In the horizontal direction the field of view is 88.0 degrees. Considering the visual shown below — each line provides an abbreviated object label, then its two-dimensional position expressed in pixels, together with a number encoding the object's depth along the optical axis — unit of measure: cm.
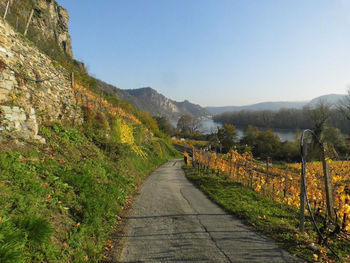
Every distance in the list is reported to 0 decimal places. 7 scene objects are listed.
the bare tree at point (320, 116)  4319
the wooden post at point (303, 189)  466
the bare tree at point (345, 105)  3937
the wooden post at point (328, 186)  470
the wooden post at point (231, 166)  1232
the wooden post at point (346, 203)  470
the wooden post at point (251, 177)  1038
